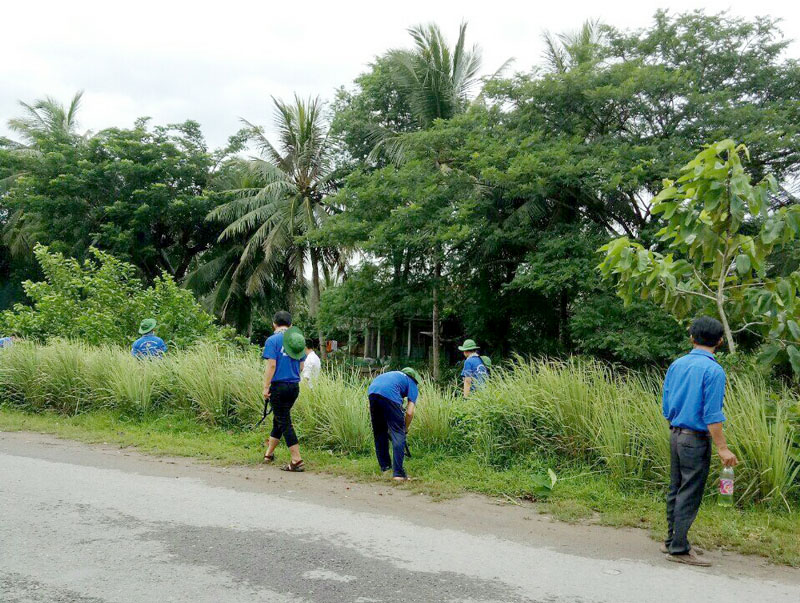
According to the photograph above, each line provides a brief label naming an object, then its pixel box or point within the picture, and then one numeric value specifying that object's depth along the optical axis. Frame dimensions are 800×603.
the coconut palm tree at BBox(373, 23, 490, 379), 25.61
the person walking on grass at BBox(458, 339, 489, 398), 10.60
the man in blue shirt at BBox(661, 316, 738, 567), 5.13
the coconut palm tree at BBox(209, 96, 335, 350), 30.11
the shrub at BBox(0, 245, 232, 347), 15.23
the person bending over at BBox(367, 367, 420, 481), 7.84
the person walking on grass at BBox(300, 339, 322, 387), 11.29
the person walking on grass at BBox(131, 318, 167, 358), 12.73
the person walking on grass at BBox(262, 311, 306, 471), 8.27
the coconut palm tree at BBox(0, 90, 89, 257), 34.81
